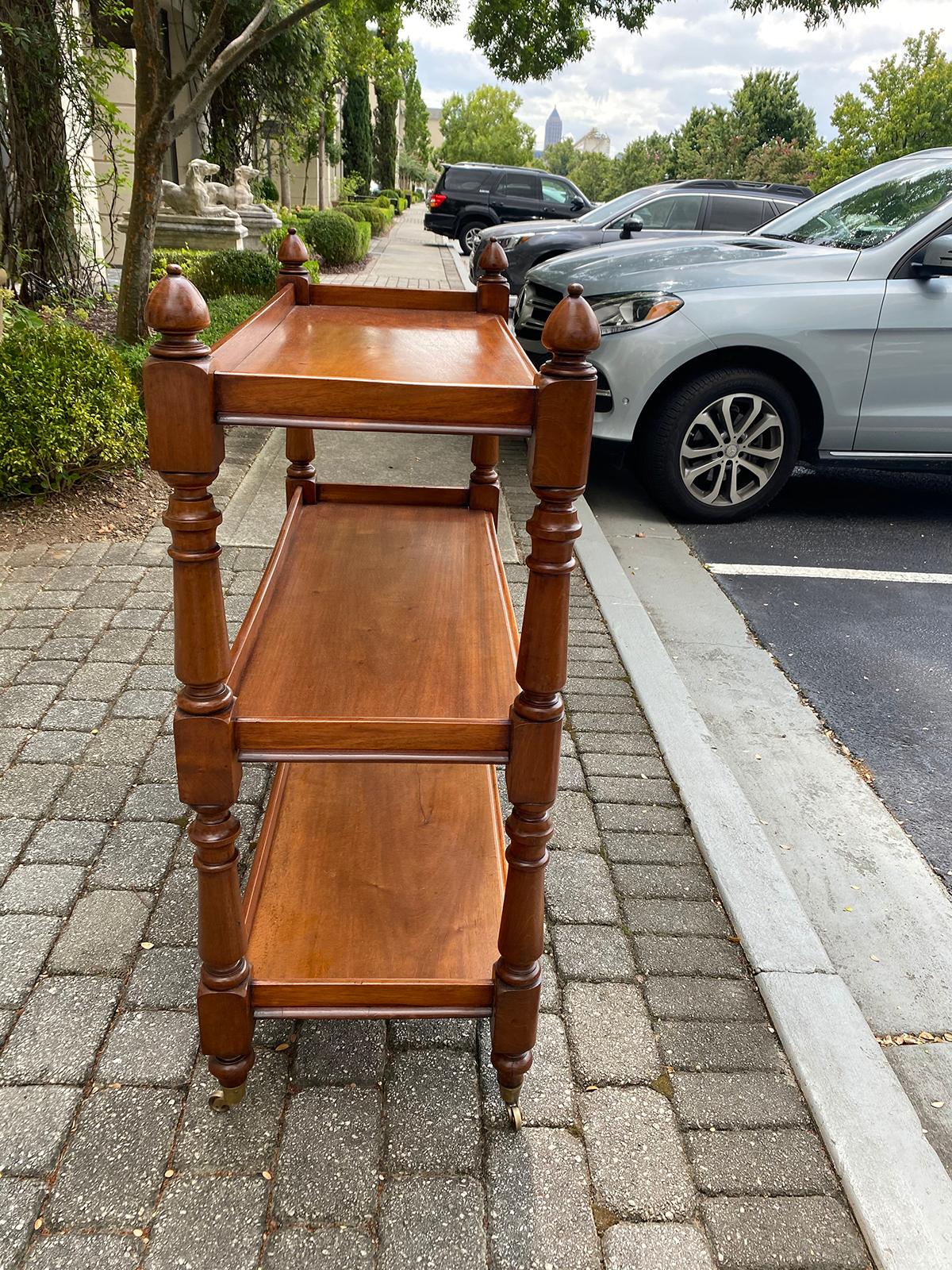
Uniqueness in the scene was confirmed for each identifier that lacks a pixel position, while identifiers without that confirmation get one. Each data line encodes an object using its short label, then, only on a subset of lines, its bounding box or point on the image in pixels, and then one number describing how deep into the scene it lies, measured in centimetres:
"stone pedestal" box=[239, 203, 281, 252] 1415
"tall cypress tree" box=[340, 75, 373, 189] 3528
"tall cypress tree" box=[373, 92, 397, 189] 4515
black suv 2053
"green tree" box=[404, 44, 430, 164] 6562
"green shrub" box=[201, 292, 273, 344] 690
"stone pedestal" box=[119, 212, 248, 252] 1254
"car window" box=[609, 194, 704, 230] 1066
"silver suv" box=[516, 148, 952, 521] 498
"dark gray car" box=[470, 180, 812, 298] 974
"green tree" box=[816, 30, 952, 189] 3184
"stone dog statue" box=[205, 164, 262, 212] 1334
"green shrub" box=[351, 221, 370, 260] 1749
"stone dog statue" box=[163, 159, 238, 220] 1257
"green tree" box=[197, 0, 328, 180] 1666
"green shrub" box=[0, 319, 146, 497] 449
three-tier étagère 137
